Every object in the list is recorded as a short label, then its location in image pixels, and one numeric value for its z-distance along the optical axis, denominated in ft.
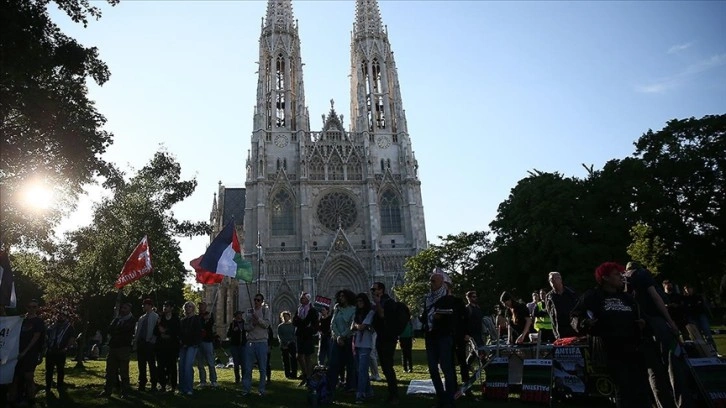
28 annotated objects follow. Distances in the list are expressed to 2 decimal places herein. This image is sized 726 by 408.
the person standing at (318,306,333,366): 35.24
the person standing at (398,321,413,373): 41.50
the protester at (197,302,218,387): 35.29
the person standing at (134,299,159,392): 33.45
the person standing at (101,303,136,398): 31.94
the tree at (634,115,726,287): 83.97
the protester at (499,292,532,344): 29.94
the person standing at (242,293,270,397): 29.60
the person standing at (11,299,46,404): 28.30
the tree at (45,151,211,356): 72.64
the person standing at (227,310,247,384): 38.70
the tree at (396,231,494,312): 103.30
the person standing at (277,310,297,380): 42.01
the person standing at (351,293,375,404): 26.58
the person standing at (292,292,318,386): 32.24
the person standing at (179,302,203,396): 31.63
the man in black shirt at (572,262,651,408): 16.10
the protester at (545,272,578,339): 25.76
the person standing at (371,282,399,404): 25.71
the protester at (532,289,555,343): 30.86
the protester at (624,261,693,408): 17.01
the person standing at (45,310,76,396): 33.19
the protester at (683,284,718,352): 33.39
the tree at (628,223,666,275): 65.98
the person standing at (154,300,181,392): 33.32
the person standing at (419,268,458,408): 22.15
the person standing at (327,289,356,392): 29.12
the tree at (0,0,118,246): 33.24
